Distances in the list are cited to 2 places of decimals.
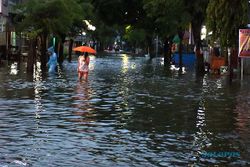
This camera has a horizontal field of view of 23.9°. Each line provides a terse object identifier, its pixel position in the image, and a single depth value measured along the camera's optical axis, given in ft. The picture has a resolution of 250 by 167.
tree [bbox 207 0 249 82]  90.63
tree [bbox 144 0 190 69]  113.50
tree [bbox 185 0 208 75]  110.76
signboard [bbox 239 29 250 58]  88.58
